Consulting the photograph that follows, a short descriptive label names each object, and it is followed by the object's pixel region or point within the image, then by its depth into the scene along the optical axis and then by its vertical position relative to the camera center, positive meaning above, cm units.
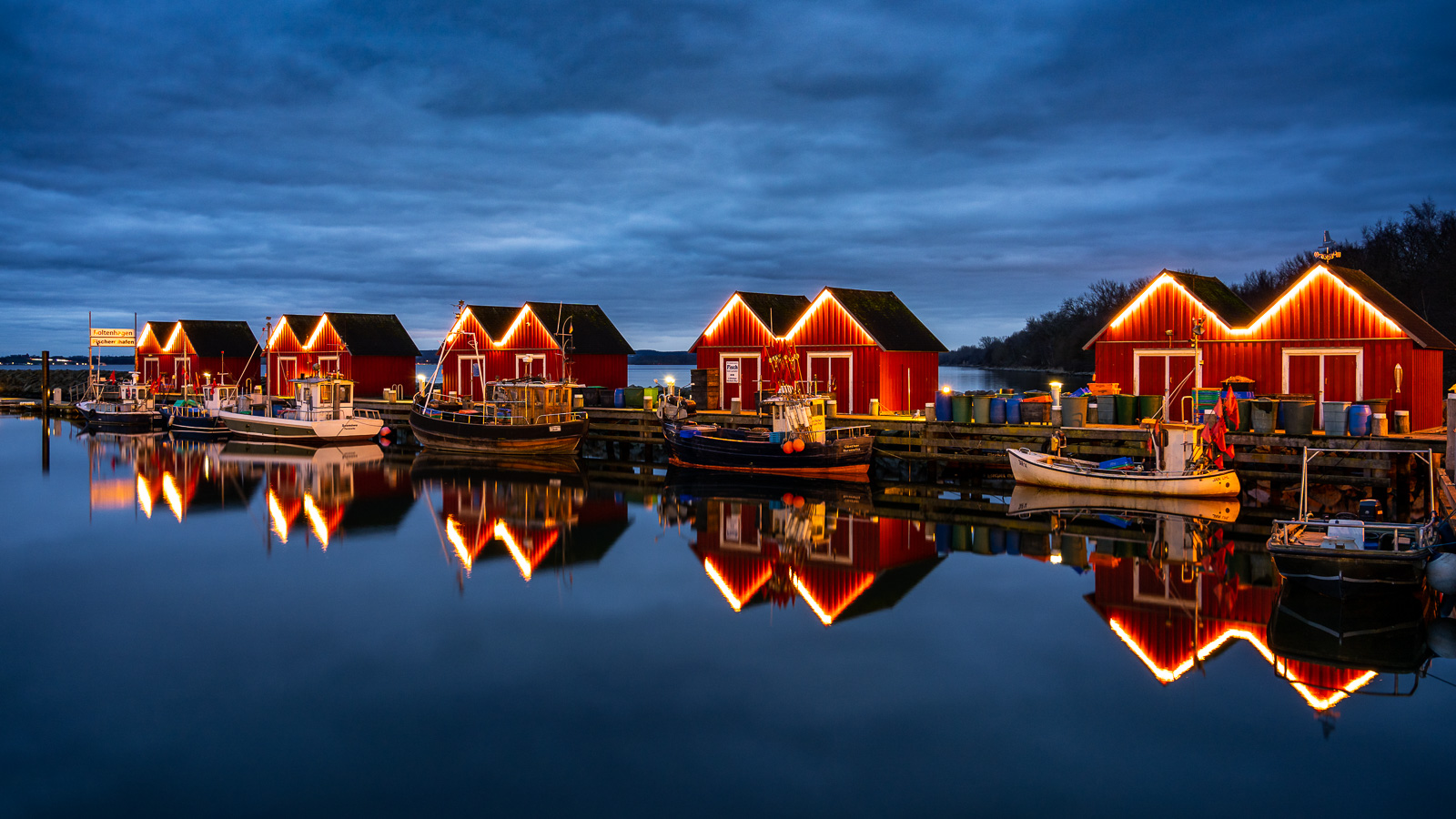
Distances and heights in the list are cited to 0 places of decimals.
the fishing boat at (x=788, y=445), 2848 -157
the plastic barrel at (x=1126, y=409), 2698 -59
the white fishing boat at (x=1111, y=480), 2230 -214
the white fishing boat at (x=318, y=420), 4106 -101
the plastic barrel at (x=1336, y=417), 2352 -76
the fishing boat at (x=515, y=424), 3581 -112
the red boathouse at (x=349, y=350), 5372 +245
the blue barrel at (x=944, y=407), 2893 -53
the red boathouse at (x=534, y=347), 4406 +208
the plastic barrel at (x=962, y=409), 2864 -61
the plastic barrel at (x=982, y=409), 2834 -61
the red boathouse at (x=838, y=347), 3412 +151
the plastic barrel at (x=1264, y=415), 2427 -73
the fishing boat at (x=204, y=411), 4628 -75
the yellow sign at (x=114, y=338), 6806 +406
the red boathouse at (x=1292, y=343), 2492 +110
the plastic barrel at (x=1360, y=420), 2328 -84
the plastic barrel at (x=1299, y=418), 2383 -79
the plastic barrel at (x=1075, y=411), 2656 -64
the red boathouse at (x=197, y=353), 6208 +272
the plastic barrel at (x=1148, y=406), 2720 -53
